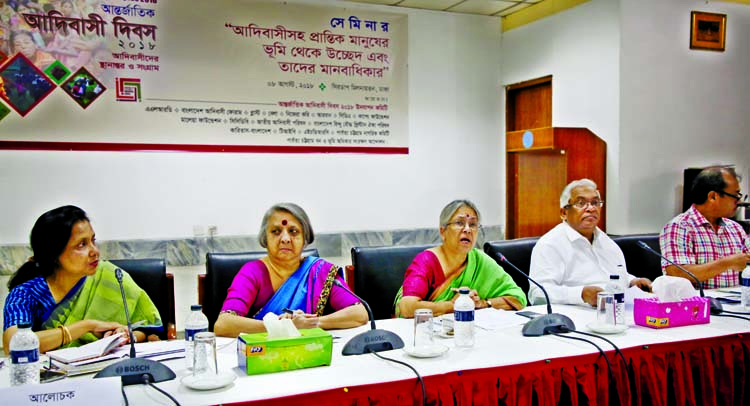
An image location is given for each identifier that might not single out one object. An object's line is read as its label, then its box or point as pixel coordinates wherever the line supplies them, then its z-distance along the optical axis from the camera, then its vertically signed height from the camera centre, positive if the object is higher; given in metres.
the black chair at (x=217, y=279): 2.59 -0.40
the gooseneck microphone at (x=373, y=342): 1.88 -0.49
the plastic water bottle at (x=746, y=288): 2.52 -0.45
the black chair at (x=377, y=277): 2.82 -0.43
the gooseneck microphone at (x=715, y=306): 2.40 -0.50
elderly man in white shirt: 2.81 -0.33
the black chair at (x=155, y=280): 2.50 -0.38
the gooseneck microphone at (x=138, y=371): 1.61 -0.49
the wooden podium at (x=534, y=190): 4.20 -0.06
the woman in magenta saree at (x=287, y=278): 2.38 -0.37
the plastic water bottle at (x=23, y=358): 1.58 -0.44
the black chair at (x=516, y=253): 3.03 -0.35
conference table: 1.59 -0.53
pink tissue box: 2.14 -0.47
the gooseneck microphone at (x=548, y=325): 2.08 -0.49
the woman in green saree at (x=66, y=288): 2.06 -0.35
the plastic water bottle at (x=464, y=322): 1.96 -0.45
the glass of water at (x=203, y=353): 1.67 -0.46
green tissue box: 1.69 -0.47
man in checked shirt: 3.03 -0.26
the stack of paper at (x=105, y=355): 1.71 -0.50
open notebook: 1.74 -0.48
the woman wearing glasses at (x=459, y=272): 2.59 -0.38
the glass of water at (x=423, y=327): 1.99 -0.47
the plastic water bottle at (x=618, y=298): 2.18 -0.42
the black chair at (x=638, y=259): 3.41 -0.44
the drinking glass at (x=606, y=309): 2.14 -0.45
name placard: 1.41 -0.48
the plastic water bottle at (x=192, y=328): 1.78 -0.41
